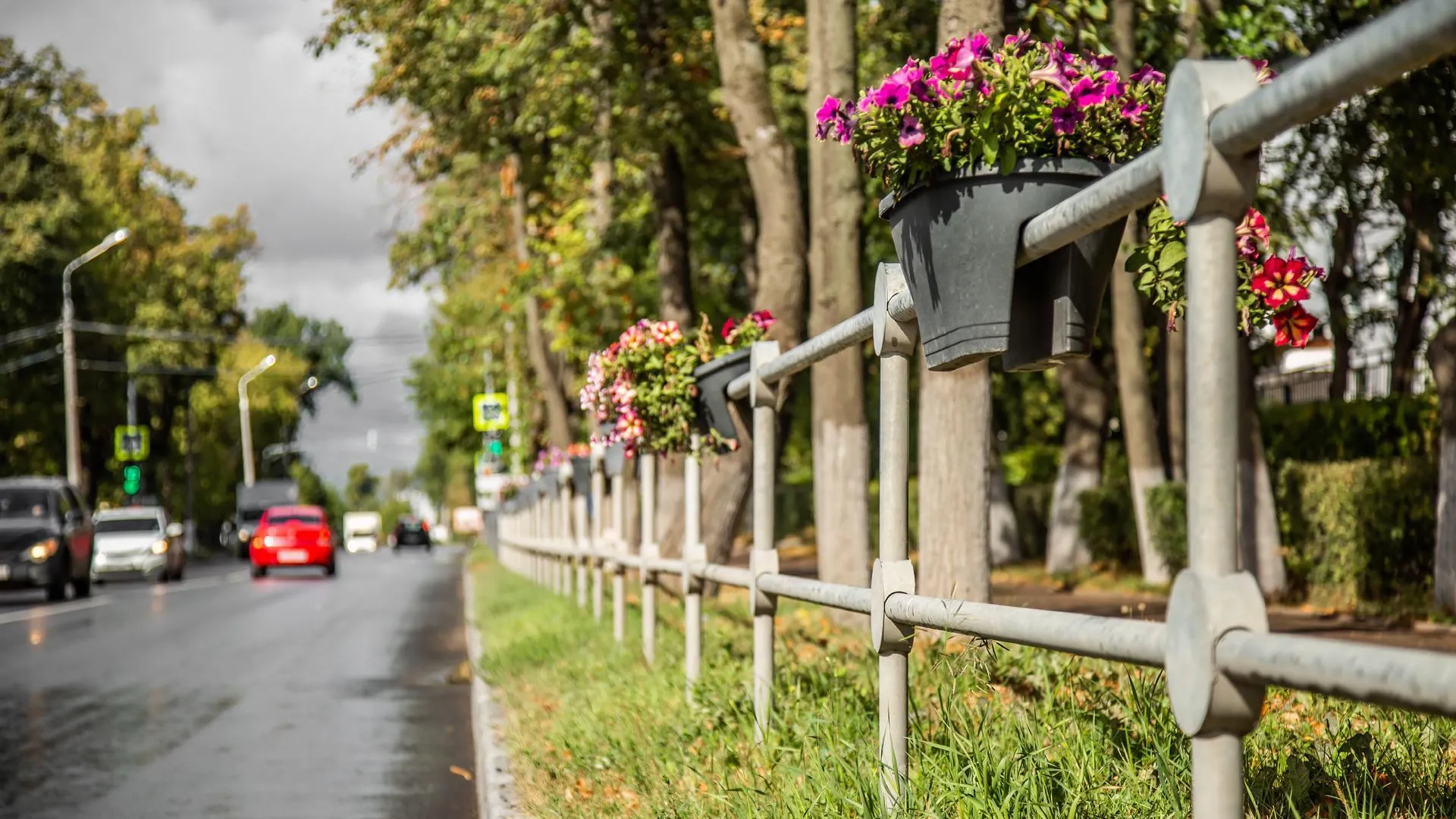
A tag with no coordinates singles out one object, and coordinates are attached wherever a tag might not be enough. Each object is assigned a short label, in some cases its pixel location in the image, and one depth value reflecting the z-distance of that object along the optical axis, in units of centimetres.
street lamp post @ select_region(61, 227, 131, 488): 4275
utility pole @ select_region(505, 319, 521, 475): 3812
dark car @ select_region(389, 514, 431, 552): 9312
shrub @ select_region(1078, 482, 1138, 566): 2139
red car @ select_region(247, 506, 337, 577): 3888
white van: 11225
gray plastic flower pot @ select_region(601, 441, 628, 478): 1302
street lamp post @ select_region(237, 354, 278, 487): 7670
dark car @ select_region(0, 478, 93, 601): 2538
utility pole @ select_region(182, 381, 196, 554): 6838
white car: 3712
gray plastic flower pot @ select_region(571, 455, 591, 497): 1639
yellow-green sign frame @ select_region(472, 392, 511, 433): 4156
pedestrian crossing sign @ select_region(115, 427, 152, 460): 5484
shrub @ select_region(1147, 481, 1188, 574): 1750
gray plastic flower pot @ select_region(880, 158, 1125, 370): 372
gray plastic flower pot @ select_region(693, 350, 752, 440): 881
